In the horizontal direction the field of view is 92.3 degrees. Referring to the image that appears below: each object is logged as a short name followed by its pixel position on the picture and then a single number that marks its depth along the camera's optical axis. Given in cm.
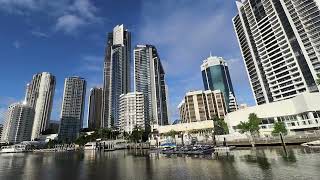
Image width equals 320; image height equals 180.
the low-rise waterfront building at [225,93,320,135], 6198
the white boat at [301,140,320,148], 3924
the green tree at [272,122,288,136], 5439
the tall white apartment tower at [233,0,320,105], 9990
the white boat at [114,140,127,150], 12344
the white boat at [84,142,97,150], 12284
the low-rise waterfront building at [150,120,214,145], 10852
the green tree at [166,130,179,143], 10751
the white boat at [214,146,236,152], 5121
